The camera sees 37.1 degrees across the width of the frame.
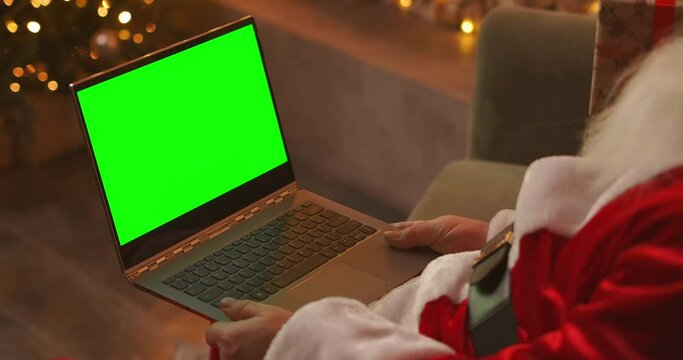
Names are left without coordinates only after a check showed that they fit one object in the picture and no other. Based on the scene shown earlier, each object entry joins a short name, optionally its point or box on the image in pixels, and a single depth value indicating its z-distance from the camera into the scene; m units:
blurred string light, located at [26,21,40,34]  2.39
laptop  1.23
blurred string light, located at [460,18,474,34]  2.60
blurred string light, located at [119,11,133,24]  2.53
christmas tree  2.38
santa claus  0.85
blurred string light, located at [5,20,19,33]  2.36
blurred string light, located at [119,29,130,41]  2.53
